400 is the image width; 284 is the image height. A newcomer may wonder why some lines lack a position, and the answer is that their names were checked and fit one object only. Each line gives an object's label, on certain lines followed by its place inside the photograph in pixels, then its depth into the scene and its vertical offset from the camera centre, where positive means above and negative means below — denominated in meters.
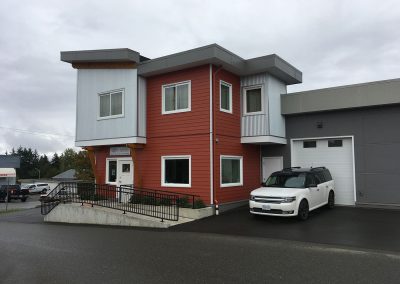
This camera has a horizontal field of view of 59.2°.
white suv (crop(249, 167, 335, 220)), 11.52 -0.82
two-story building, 14.50 +2.13
